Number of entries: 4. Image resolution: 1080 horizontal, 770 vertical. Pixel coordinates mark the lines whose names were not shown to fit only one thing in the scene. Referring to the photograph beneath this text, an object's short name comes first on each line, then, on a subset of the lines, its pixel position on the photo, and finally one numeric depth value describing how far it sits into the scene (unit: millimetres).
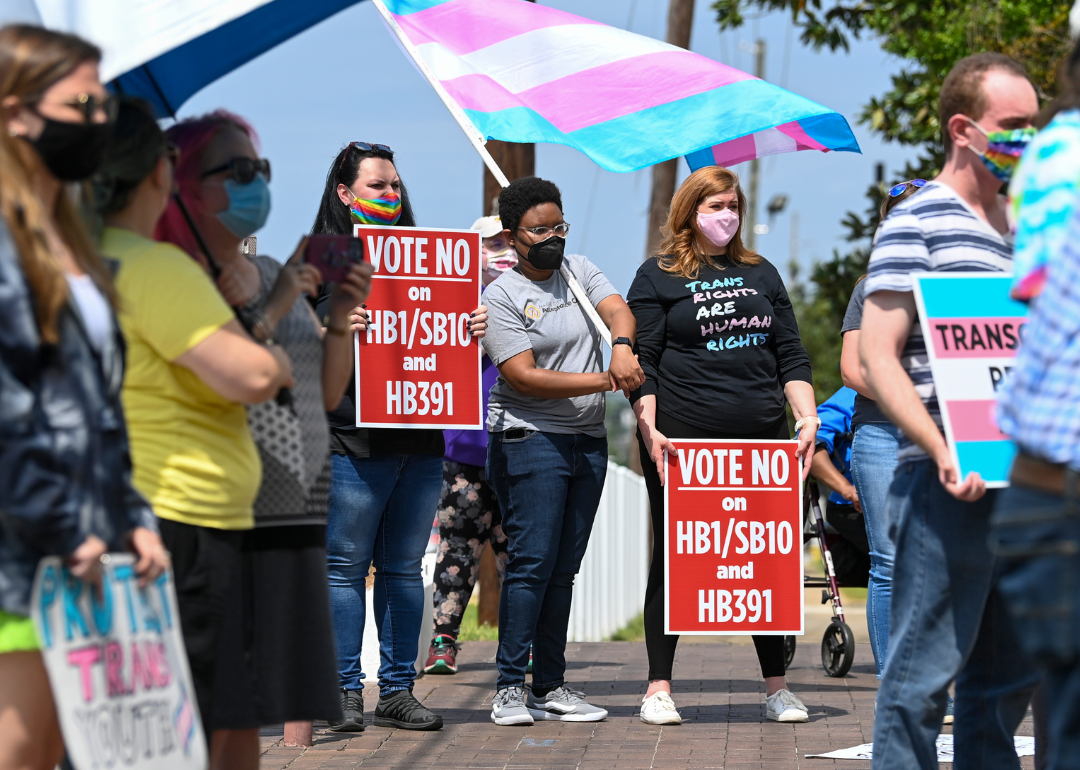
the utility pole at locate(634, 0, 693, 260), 29672
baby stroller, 15867
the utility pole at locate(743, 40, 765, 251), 83687
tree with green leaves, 23250
